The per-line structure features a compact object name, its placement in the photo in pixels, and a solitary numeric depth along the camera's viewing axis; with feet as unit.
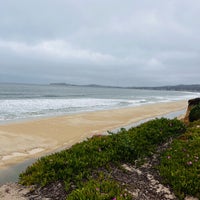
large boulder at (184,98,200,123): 52.71
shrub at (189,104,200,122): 44.52
